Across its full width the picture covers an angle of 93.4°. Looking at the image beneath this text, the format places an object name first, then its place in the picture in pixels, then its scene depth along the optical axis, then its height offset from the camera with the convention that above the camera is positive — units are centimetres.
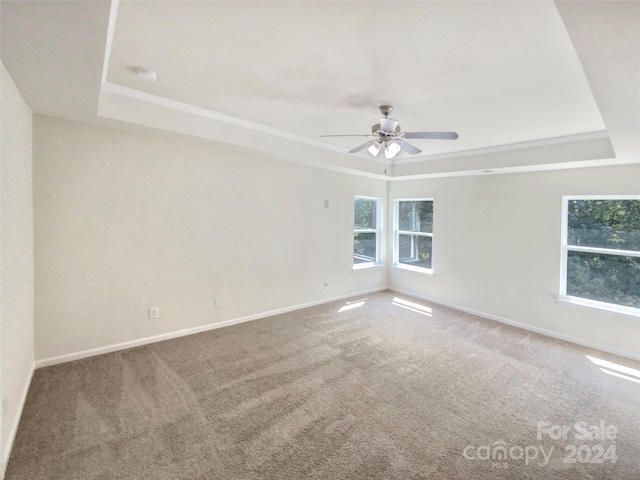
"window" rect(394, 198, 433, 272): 565 -7
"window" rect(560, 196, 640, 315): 355 -27
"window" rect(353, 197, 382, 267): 583 -2
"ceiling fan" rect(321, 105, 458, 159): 264 +88
